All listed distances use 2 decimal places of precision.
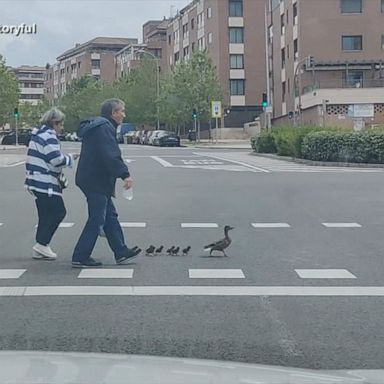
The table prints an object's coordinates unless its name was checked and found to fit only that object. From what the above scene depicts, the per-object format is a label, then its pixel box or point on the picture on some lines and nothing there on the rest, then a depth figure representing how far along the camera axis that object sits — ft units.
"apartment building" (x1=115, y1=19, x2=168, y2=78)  352.28
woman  30.83
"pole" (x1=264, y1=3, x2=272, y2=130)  166.17
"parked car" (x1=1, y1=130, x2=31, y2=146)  240.83
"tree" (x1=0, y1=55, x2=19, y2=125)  220.02
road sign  192.65
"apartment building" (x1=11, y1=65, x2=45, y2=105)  563.48
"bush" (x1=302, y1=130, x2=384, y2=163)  98.43
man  29.60
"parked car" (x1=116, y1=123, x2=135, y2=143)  267.84
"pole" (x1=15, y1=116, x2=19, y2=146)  227.51
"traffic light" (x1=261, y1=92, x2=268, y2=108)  159.74
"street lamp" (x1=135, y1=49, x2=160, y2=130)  252.83
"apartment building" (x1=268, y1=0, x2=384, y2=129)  194.80
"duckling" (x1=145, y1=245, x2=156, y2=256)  32.81
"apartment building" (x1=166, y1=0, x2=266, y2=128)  261.28
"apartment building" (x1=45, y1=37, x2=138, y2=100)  440.45
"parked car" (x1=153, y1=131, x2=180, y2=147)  210.79
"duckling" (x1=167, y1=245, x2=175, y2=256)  33.01
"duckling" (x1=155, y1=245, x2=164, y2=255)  33.30
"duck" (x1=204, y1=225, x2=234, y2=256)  32.14
